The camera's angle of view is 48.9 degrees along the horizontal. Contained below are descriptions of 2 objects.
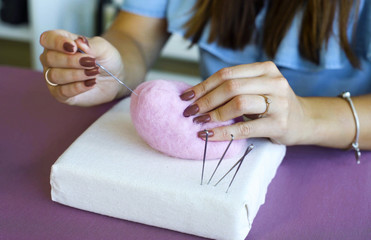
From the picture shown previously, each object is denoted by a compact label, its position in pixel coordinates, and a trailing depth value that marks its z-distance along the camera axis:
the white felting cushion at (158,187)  0.55
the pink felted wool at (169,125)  0.60
